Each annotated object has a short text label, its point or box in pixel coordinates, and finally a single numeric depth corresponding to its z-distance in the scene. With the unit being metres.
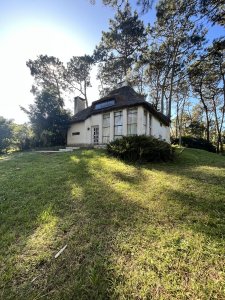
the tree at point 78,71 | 24.24
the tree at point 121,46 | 19.64
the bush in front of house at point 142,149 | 8.41
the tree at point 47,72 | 24.59
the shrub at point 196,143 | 22.23
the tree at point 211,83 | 17.06
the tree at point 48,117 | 16.97
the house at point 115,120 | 13.63
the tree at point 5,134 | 18.17
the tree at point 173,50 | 17.36
